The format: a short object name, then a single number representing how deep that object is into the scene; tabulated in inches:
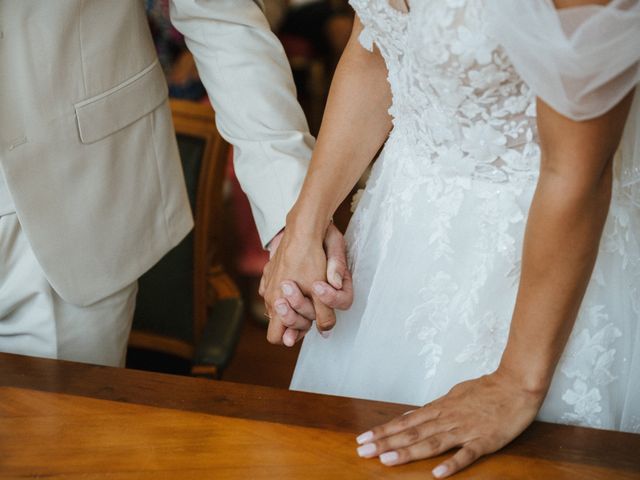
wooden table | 37.5
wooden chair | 73.7
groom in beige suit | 50.9
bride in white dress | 35.8
